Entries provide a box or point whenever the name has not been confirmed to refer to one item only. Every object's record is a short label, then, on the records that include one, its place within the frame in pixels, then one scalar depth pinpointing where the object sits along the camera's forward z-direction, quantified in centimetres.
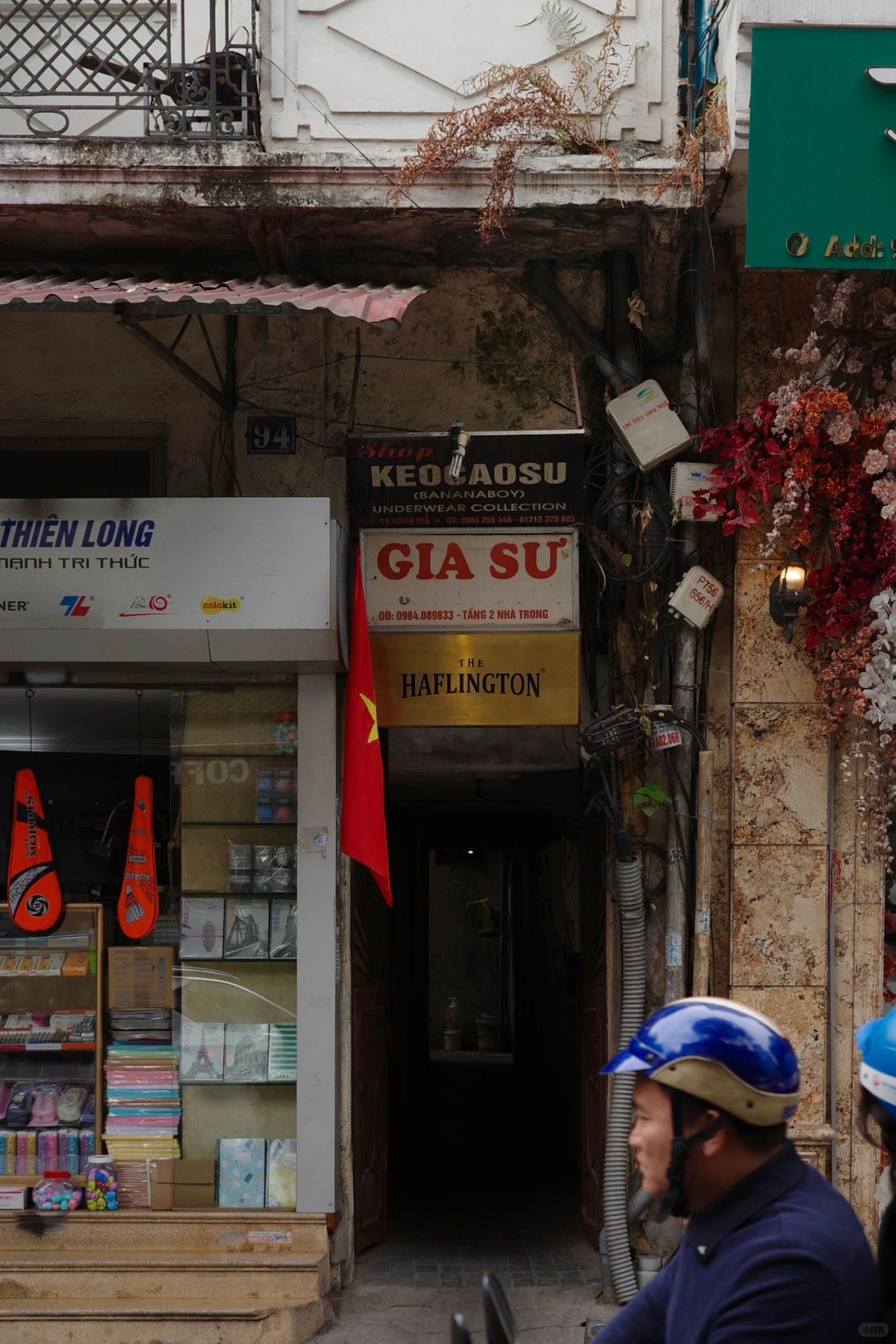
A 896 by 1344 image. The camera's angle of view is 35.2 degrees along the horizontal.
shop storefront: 656
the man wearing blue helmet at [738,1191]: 232
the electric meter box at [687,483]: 689
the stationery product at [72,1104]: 698
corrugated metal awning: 561
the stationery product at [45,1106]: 698
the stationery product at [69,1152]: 690
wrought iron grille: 659
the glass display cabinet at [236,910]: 696
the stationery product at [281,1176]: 681
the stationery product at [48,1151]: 691
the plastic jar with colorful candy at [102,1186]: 677
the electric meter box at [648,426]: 693
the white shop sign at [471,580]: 712
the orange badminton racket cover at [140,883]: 712
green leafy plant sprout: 688
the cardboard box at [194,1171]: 688
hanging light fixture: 670
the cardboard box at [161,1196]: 681
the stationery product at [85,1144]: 691
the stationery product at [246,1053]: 696
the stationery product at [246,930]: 708
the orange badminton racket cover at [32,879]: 711
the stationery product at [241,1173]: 684
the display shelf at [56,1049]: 704
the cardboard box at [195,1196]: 685
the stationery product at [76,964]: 711
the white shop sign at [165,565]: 652
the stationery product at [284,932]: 706
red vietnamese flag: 659
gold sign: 710
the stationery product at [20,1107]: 700
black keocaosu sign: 712
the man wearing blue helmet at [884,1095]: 276
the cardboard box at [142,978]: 707
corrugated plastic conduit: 662
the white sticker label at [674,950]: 684
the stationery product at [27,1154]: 691
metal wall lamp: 669
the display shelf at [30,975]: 713
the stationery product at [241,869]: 714
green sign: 617
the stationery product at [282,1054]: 692
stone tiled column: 671
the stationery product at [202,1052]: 700
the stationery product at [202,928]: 711
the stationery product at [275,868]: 710
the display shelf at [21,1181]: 686
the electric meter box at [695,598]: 686
